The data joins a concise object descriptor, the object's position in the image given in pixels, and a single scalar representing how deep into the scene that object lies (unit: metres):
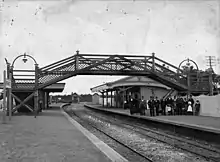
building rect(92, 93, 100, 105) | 103.44
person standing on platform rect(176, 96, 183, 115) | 25.34
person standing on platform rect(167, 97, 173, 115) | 25.96
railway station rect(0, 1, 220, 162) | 9.59
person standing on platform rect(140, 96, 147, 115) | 26.65
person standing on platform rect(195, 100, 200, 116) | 24.77
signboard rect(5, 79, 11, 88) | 18.36
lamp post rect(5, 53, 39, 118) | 26.31
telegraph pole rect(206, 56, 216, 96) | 29.07
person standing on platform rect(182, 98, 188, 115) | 25.46
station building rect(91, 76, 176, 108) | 43.56
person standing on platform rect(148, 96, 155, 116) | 24.90
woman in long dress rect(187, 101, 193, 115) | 25.12
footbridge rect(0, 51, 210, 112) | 27.48
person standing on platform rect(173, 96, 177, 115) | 25.88
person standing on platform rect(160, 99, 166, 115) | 26.06
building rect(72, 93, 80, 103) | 124.76
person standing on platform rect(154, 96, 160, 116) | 25.42
